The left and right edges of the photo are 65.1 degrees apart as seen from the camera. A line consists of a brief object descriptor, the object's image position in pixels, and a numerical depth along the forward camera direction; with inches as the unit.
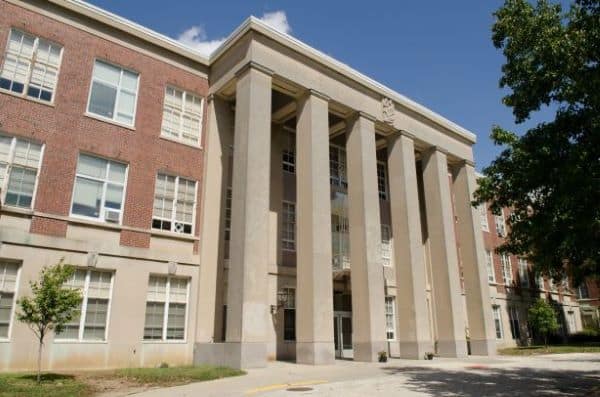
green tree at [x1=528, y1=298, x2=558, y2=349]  1421.0
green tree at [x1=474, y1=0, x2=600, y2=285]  444.1
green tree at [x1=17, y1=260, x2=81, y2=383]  527.5
